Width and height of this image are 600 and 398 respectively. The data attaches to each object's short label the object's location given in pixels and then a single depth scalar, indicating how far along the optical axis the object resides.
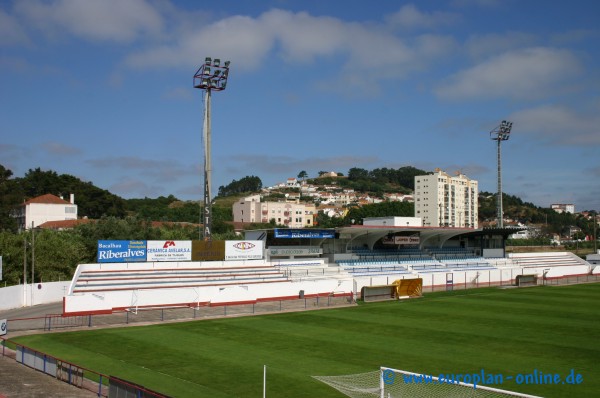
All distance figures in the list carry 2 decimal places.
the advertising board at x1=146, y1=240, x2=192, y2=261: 48.59
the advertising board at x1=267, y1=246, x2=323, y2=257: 56.88
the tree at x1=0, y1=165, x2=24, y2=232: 85.94
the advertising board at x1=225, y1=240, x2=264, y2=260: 52.56
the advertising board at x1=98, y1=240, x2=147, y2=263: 46.53
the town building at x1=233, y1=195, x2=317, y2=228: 173.75
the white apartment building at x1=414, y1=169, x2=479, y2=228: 197.38
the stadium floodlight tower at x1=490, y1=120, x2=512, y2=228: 84.81
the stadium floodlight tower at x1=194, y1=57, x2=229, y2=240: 53.03
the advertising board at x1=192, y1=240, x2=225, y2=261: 50.75
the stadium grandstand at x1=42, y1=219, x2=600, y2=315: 42.62
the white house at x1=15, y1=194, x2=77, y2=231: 105.38
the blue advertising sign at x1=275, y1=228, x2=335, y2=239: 55.87
